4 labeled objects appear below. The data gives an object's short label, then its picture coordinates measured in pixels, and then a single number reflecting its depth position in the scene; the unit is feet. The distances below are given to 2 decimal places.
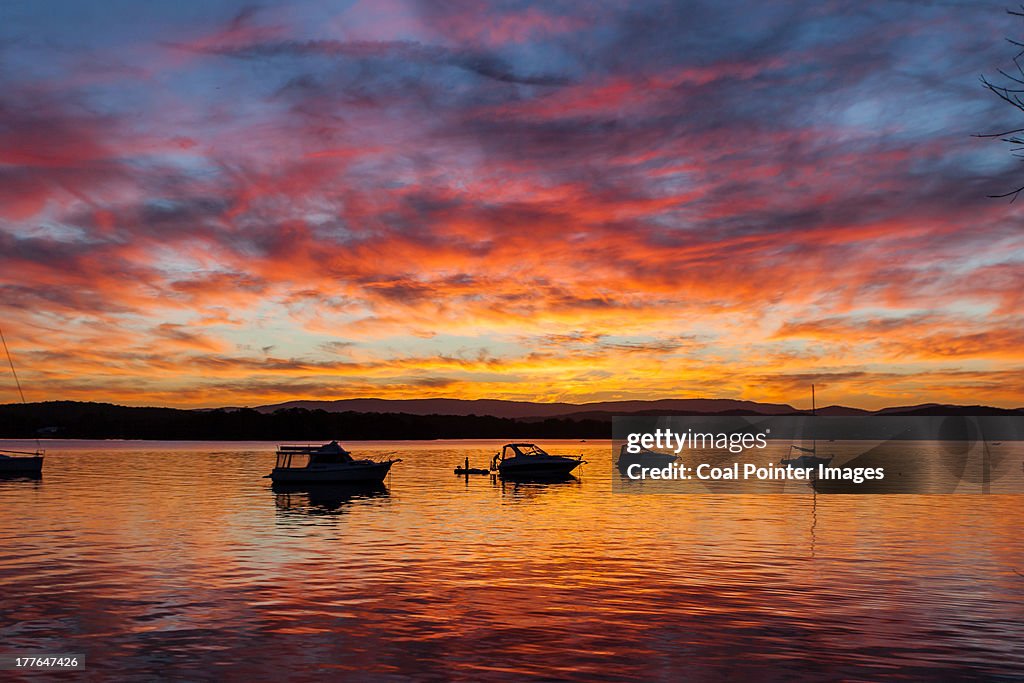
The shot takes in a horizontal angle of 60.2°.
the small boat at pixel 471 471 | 397.47
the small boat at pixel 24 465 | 342.03
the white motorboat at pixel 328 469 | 281.95
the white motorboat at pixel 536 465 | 365.55
